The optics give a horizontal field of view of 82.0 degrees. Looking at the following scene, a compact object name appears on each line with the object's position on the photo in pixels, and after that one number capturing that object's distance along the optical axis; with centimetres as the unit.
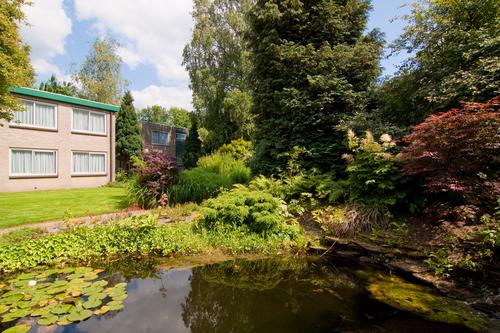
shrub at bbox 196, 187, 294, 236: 649
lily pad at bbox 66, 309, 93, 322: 350
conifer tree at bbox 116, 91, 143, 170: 2409
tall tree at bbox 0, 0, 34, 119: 749
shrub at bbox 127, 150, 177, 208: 976
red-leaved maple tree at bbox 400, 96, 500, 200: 480
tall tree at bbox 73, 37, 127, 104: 2908
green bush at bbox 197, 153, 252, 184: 1166
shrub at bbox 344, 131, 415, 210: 617
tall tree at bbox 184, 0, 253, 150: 2208
